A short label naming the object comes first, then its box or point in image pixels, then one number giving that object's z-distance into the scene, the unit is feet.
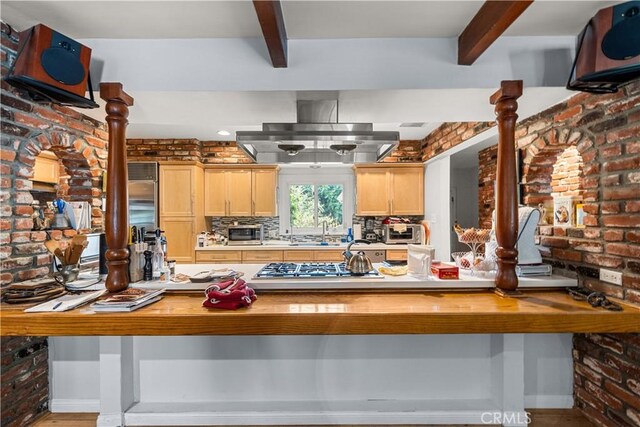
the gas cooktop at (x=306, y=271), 7.11
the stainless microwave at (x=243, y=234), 15.75
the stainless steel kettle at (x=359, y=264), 7.31
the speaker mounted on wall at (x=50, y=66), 5.64
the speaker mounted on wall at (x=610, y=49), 5.30
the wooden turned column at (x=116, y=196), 6.33
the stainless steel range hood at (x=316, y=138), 6.65
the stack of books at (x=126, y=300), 5.43
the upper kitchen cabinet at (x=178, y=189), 14.83
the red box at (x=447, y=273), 6.97
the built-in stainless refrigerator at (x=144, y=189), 14.69
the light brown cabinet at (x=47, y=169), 11.10
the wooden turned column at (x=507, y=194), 6.33
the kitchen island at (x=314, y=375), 6.55
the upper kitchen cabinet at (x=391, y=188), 15.80
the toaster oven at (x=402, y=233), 15.07
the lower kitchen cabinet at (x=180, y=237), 14.84
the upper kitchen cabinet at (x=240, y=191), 15.74
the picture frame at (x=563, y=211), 7.54
